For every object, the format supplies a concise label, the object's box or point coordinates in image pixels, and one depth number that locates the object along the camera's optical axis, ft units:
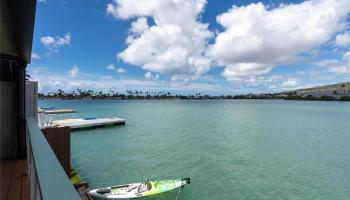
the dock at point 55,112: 72.18
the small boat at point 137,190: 30.86
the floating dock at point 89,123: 90.51
